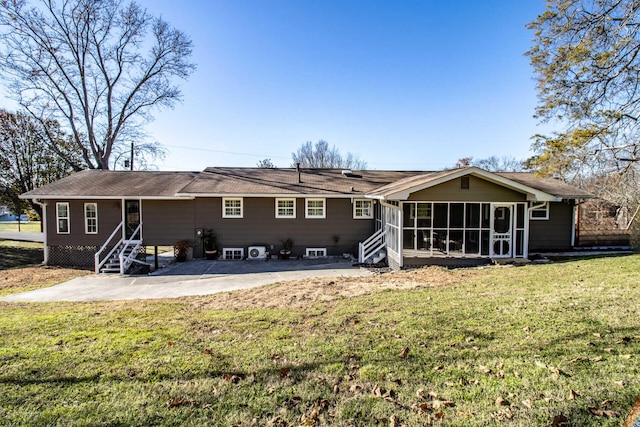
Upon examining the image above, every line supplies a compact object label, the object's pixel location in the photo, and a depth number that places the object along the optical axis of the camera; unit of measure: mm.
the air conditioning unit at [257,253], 14359
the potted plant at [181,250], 14211
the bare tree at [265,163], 45188
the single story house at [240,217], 13852
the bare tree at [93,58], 19969
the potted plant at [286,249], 14219
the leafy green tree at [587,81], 8891
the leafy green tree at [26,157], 21266
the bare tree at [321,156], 47634
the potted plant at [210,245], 14255
